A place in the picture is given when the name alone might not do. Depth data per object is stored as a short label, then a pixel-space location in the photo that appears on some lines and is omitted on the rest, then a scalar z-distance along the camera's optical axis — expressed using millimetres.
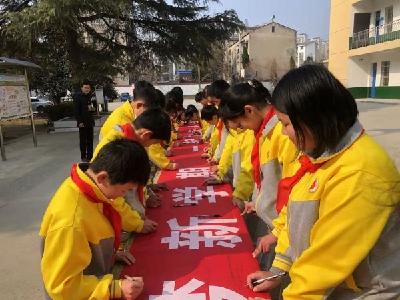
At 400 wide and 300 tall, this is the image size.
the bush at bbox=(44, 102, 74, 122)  14516
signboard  8508
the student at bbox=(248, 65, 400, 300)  1050
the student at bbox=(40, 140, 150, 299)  1368
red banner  1531
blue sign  53325
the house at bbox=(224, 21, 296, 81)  51438
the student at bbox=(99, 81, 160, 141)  3371
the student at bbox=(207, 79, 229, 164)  4090
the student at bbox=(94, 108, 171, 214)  2277
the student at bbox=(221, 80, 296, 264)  2057
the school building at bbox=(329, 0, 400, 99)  20219
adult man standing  8117
